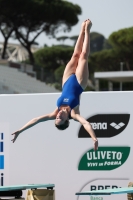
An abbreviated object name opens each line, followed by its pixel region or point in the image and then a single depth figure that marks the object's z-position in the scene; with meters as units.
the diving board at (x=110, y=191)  12.32
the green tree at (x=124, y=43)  103.12
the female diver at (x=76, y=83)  15.95
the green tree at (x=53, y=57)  120.19
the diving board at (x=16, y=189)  15.20
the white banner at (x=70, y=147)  17.08
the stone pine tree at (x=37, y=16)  99.84
